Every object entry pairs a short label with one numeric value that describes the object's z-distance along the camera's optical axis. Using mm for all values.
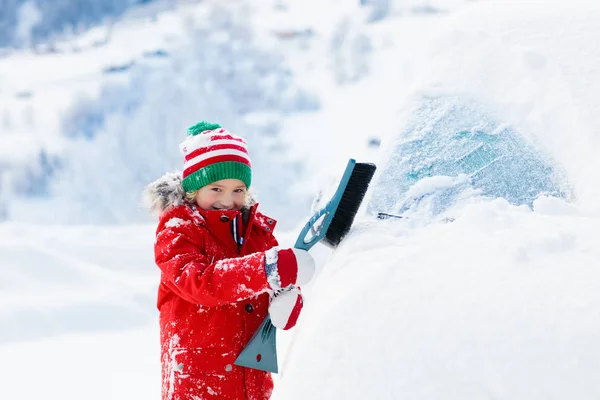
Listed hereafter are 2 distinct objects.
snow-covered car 4899
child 5403
